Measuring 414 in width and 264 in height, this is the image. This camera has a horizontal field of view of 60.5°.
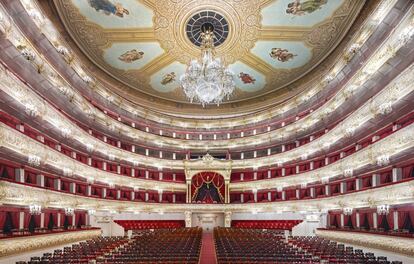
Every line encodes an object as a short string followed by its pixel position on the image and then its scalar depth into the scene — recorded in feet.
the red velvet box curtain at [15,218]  52.70
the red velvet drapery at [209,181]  113.91
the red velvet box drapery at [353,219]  67.34
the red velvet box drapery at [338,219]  73.87
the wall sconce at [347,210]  63.78
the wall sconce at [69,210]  65.62
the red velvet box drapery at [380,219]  57.67
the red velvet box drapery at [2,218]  49.11
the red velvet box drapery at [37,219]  60.47
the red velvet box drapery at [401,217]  51.46
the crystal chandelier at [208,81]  66.33
